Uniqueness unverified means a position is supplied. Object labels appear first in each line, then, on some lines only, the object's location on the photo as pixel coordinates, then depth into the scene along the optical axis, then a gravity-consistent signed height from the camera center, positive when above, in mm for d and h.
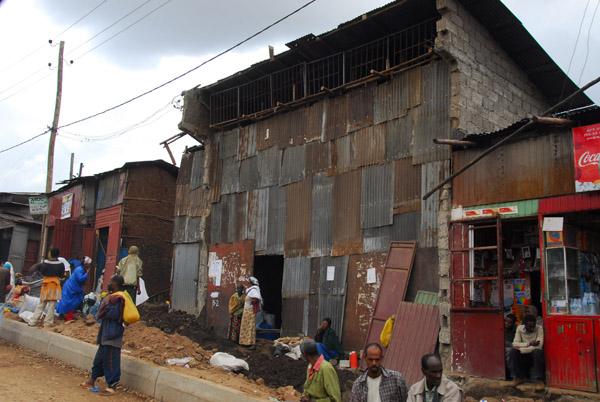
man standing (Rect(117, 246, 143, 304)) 13555 +111
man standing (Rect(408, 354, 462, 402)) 4309 -814
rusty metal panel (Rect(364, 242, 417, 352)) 10141 +29
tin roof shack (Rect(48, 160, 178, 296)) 19656 +2015
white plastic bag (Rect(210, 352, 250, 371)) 9992 -1581
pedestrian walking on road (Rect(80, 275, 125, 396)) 7980 -1031
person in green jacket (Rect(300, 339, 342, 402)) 5215 -1001
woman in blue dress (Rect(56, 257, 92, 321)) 12523 -569
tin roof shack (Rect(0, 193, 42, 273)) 26109 +1488
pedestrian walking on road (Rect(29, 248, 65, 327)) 11914 -244
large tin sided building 10336 +3156
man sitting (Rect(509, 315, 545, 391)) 7965 -903
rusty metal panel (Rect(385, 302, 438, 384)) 9281 -910
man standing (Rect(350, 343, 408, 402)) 4504 -842
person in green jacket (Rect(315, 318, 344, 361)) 10742 -1199
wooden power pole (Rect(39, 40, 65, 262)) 23672 +6258
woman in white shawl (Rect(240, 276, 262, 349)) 12344 -884
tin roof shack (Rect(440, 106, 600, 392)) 7770 +847
